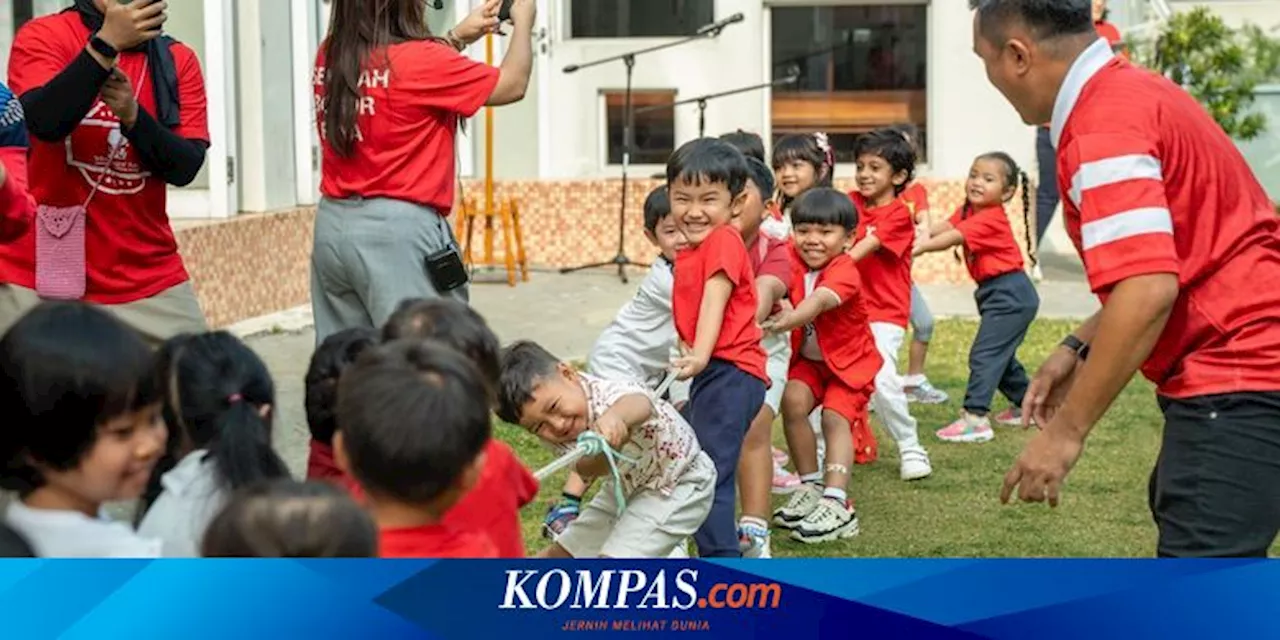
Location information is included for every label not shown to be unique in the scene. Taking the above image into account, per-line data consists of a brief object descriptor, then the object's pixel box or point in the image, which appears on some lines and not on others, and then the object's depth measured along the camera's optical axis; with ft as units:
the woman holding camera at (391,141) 18.39
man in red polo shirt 13.48
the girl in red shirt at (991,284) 29.48
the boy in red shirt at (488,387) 12.84
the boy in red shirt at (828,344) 24.43
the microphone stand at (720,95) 41.45
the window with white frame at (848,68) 51.06
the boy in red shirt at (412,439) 11.32
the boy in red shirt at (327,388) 13.55
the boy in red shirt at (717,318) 19.79
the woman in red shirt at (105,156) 17.58
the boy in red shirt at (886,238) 27.17
